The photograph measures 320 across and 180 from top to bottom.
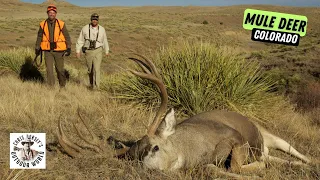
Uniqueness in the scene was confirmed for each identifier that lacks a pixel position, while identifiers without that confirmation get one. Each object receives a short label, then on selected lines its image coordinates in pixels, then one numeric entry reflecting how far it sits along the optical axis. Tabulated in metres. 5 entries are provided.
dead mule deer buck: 3.52
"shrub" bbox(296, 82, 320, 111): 8.39
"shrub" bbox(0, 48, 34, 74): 12.76
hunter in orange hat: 9.35
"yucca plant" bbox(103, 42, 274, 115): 6.74
